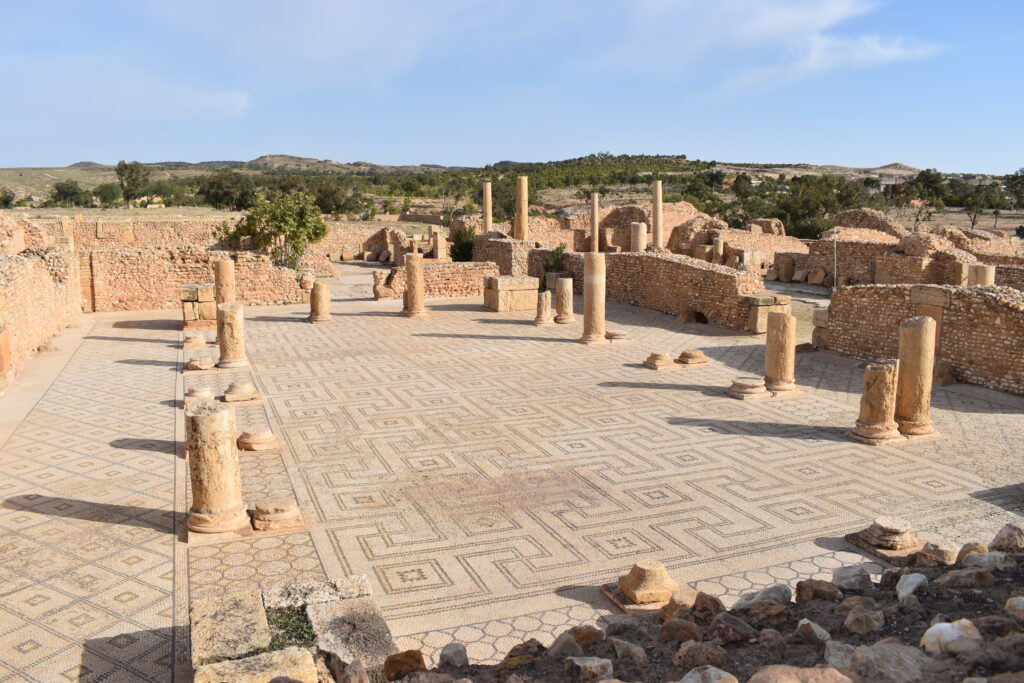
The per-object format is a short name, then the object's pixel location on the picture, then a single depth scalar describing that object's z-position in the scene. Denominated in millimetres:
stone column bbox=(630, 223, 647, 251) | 23094
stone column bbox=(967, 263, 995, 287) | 14031
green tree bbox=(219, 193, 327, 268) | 20656
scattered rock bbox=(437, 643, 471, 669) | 3844
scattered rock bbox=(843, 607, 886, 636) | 3578
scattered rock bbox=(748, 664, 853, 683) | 2711
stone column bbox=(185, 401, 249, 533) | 6113
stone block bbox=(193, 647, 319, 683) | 3576
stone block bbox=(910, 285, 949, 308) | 11078
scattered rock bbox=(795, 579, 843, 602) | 4277
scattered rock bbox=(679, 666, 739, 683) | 2936
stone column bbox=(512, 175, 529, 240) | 24469
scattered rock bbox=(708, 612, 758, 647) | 3666
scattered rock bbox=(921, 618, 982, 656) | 2975
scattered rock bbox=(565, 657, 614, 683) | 3449
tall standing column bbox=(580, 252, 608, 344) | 14164
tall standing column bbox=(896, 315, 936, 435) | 8531
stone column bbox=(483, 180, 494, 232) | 26266
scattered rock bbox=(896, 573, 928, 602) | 3898
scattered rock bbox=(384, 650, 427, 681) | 3771
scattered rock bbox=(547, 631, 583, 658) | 3764
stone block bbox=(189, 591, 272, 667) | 3818
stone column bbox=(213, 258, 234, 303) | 15836
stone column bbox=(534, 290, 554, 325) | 16281
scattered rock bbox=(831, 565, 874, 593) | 4418
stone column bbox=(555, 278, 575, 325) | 16375
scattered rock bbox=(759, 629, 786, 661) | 3436
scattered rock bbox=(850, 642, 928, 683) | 2836
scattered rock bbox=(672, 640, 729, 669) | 3402
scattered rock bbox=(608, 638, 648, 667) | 3635
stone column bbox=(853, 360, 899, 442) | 8336
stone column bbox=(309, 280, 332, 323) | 16453
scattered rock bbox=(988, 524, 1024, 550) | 4594
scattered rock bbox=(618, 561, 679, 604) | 5004
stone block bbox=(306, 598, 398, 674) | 3875
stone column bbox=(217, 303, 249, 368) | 11859
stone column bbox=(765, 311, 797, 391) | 10359
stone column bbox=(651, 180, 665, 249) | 22303
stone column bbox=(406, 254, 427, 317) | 17055
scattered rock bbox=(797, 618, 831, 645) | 3508
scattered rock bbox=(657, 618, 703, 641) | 3867
